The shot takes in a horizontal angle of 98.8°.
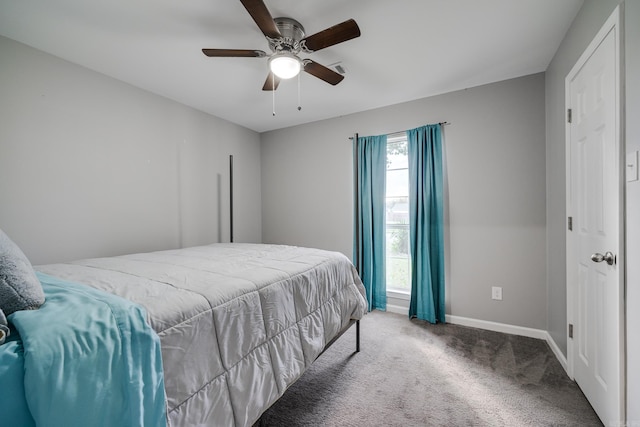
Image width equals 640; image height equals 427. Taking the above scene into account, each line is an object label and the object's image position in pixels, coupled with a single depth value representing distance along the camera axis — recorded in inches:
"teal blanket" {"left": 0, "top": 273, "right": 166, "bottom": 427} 25.9
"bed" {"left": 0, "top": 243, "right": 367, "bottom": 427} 33.0
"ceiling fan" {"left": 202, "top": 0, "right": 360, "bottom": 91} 60.1
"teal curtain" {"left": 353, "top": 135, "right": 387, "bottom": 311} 131.1
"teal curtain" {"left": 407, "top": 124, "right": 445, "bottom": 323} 116.5
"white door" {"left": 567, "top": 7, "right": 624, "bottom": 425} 53.7
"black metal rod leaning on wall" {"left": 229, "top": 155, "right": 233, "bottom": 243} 139.7
